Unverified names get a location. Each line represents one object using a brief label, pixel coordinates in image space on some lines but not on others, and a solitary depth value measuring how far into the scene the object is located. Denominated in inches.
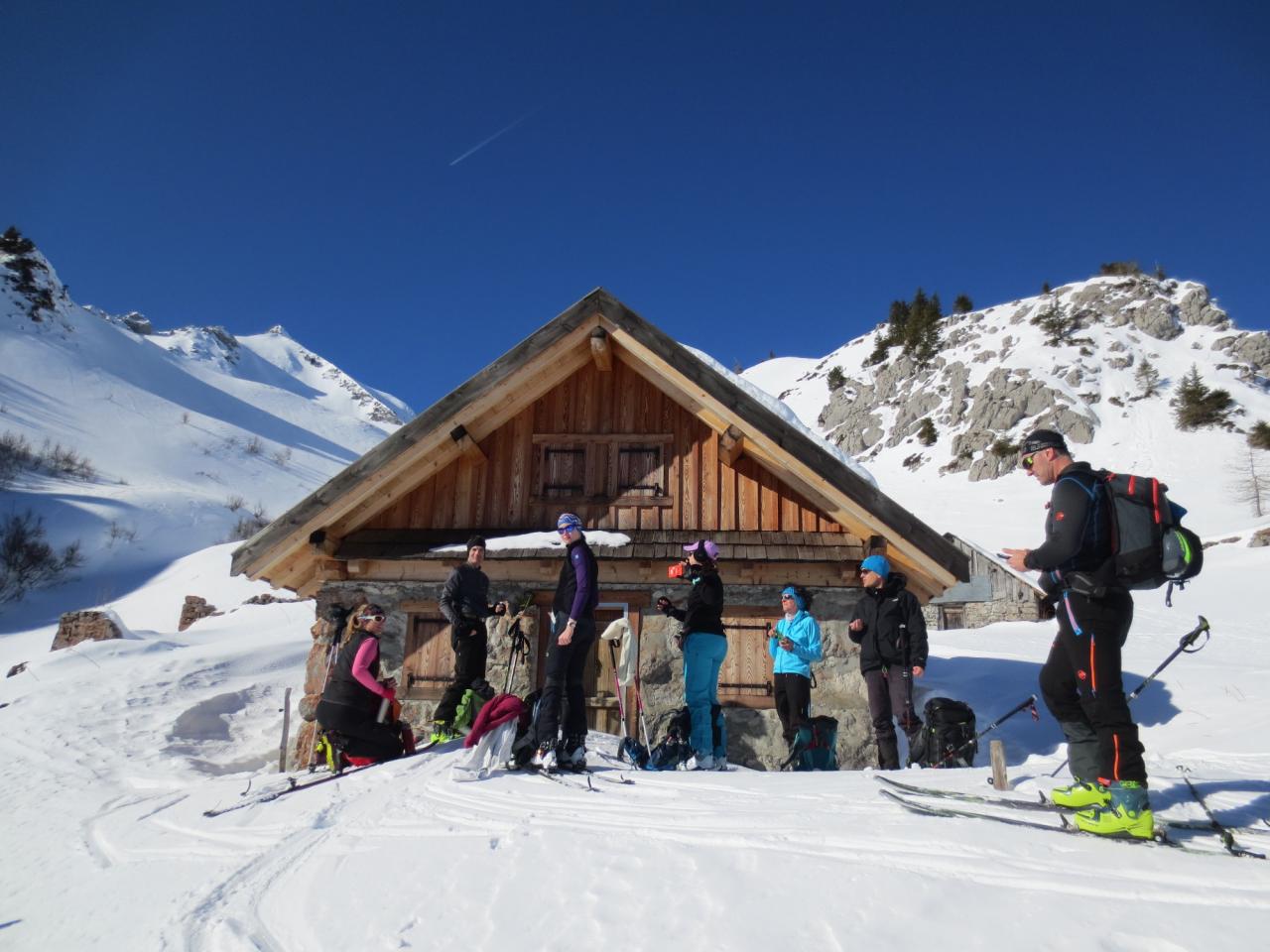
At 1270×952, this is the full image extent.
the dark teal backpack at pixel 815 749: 240.8
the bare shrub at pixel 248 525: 1464.1
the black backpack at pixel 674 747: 224.8
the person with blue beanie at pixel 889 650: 231.3
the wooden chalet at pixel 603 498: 299.3
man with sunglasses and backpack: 119.9
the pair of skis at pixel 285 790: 180.1
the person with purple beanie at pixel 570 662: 191.5
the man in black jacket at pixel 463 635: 253.4
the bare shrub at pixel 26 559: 1103.6
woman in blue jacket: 240.5
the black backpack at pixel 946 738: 233.9
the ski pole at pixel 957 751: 232.1
